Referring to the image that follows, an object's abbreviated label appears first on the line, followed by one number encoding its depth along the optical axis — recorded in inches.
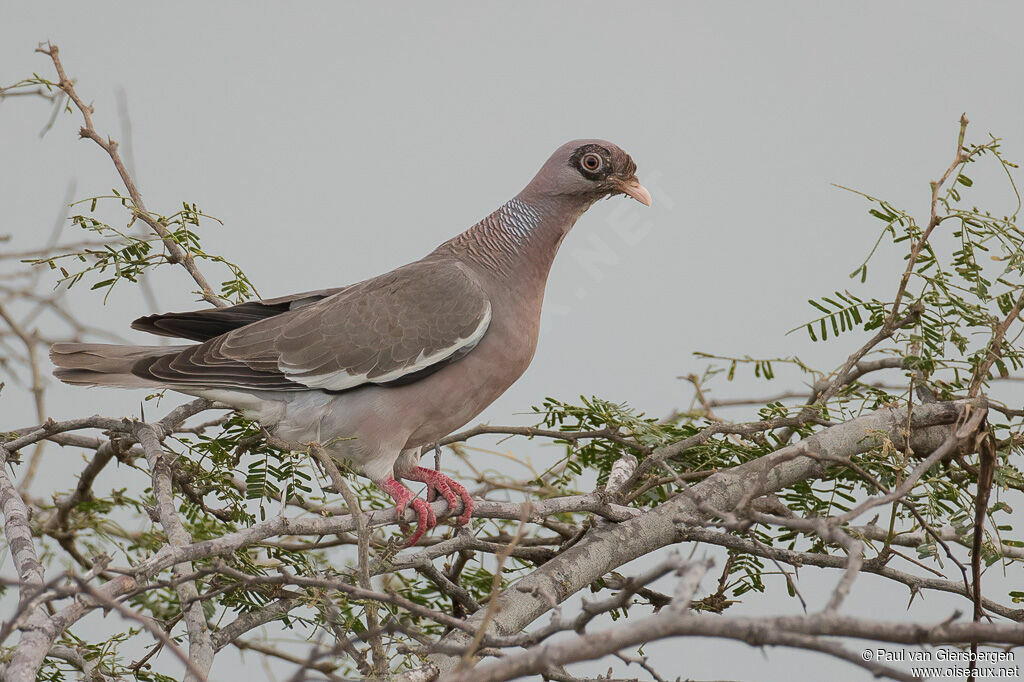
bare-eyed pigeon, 364.5
